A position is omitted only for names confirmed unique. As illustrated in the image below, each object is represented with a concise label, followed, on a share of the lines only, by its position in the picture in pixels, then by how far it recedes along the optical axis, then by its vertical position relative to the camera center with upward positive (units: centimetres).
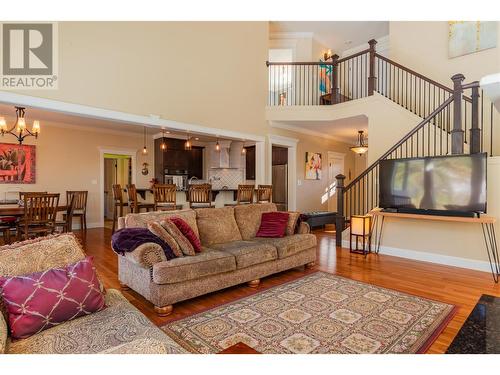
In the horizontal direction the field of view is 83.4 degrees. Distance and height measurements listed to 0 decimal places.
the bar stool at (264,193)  597 -22
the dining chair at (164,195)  475 -21
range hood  848 +85
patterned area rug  209 -119
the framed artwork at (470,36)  528 +288
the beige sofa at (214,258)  260 -81
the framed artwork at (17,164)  612 +42
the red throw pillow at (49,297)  143 -63
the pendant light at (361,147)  715 +93
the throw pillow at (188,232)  309 -55
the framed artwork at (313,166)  811 +52
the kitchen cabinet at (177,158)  818 +75
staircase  414 +173
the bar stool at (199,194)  510 -20
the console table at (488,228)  357 -61
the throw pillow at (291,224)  400 -58
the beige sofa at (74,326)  131 -78
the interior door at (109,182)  919 +2
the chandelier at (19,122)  443 +95
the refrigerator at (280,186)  780 -8
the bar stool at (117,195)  609 -28
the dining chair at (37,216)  413 -51
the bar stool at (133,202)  547 -38
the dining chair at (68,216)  505 -60
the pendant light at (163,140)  776 +120
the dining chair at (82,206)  621 -52
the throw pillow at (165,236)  287 -55
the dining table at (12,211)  408 -42
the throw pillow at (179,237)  296 -58
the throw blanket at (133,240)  271 -56
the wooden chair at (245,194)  556 -22
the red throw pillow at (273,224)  391 -59
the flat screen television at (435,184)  368 -1
